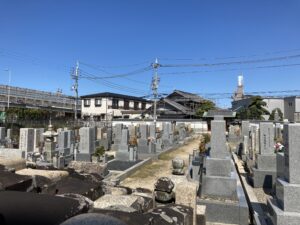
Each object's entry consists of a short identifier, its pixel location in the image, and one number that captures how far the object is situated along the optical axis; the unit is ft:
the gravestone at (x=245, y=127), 66.82
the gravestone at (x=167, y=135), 66.11
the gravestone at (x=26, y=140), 43.96
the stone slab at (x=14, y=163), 16.25
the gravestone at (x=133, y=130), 74.42
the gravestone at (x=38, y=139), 46.26
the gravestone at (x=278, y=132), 63.82
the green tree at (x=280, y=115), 124.98
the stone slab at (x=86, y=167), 22.06
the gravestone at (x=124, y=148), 43.60
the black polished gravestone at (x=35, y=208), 7.70
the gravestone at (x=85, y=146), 38.86
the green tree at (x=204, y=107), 146.20
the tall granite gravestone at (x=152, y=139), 52.43
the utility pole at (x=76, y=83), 123.24
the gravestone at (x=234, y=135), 81.76
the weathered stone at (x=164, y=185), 15.74
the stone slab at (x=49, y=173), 14.42
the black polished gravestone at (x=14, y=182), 11.04
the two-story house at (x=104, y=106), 163.43
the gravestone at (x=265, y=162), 27.32
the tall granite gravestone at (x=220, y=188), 19.00
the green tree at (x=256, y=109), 128.36
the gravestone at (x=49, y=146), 38.09
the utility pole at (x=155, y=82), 103.65
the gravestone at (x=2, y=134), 56.06
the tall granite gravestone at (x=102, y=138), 60.59
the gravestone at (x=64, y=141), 45.93
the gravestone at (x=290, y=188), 13.56
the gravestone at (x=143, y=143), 52.11
